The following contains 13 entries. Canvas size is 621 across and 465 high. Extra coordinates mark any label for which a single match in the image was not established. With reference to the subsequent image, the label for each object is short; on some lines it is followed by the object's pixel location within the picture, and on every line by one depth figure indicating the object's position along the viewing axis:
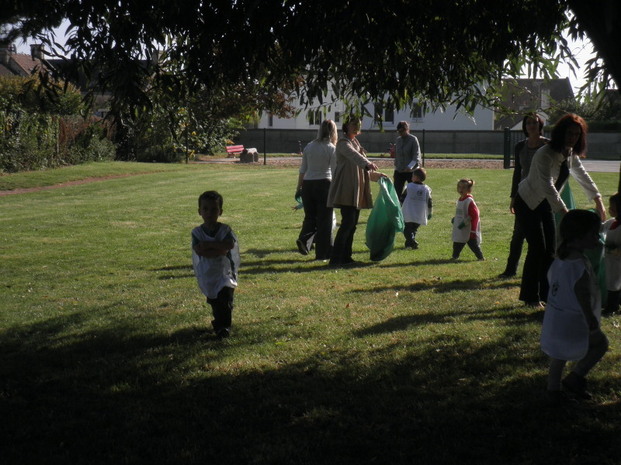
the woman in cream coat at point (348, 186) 10.00
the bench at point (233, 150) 46.69
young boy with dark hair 6.38
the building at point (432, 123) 61.91
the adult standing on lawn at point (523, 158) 8.11
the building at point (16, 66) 62.95
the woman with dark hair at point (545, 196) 6.95
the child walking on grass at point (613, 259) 6.97
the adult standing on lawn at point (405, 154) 14.00
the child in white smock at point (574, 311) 4.71
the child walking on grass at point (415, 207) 11.82
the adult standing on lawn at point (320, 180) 10.59
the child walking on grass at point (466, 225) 10.74
